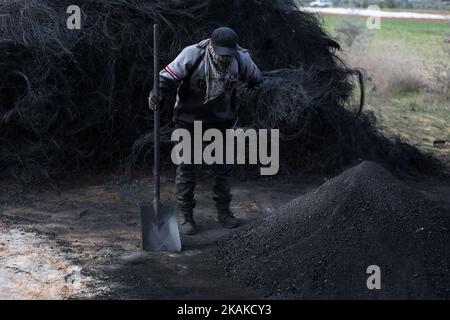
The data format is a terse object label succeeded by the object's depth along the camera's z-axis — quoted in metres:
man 11.52
